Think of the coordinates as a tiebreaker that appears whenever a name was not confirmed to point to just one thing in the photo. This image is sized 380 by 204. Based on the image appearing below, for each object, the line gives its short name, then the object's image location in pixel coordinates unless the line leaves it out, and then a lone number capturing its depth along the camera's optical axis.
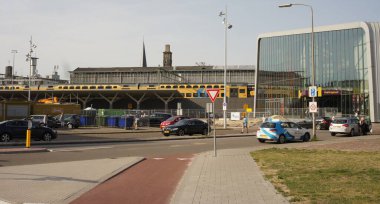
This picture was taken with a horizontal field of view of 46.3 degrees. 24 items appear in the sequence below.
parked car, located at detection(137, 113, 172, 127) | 48.69
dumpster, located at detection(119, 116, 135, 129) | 43.41
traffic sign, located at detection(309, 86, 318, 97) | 27.92
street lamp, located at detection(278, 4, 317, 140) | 28.25
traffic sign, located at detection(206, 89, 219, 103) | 18.30
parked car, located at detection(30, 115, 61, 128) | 40.41
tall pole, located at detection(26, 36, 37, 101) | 73.37
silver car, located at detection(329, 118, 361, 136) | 34.12
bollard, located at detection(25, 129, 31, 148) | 21.55
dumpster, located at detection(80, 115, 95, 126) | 47.97
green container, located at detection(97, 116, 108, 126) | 48.31
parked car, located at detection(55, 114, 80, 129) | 43.69
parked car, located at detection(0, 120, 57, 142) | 25.69
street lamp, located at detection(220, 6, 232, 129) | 48.84
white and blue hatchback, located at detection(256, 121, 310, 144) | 26.61
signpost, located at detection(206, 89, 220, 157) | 18.30
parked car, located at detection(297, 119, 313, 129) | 45.17
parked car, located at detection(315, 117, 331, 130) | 45.99
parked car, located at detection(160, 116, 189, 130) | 39.58
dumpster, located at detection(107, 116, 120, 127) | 46.13
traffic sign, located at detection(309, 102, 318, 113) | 27.66
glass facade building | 62.81
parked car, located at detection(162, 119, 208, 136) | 33.44
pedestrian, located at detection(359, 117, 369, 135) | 36.31
